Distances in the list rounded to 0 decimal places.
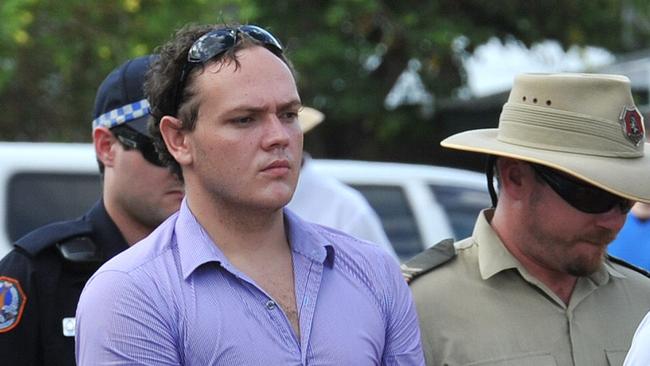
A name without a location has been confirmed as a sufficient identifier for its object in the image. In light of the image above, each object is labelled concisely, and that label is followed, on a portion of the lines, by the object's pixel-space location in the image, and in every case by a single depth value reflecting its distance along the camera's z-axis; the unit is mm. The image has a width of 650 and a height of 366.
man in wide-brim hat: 6418
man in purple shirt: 5086
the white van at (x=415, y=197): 15727
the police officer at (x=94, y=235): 6469
